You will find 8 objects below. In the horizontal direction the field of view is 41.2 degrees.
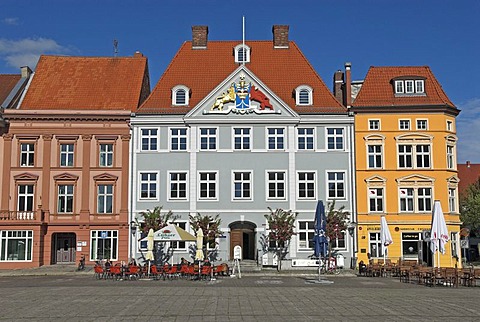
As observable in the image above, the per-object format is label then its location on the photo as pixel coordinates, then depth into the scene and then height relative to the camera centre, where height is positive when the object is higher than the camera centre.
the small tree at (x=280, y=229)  41.09 +0.51
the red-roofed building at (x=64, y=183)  42.91 +3.75
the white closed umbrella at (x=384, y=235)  37.59 +0.08
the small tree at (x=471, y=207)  58.59 +2.64
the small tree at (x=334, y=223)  41.06 +0.88
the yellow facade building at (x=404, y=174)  43.09 +4.23
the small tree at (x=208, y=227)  41.28 +0.68
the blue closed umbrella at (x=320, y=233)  31.78 +0.19
